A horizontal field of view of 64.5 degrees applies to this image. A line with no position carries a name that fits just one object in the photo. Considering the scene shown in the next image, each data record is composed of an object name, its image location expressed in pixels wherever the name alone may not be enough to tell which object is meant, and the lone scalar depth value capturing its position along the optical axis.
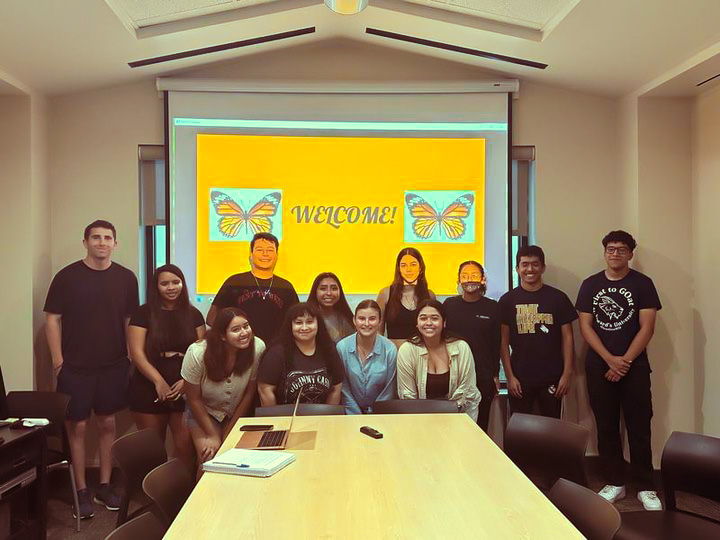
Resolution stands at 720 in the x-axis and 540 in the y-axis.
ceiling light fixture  3.10
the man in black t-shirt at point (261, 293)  4.27
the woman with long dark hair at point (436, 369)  3.46
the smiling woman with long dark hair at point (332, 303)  4.00
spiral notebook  2.16
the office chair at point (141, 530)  1.57
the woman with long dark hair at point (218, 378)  3.37
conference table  1.69
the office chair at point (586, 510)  1.75
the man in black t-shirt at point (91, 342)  3.87
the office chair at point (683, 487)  2.32
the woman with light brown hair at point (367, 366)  3.58
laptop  2.47
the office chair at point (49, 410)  3.55
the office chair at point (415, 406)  3.25
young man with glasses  4.02
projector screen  4.54
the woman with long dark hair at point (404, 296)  4.16
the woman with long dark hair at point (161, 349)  3.90
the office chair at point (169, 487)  2.02
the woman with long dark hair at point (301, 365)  3.40
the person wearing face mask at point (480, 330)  4.10
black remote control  2.65
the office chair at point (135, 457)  2.39
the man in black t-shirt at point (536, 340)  4.17
